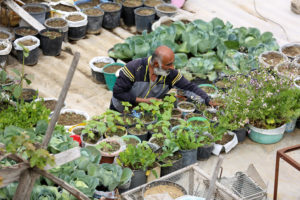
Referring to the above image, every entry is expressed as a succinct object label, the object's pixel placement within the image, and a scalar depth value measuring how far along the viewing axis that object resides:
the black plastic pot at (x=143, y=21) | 16.63
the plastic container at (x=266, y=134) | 11.14
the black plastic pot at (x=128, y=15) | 17.26
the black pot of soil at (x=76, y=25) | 15.77
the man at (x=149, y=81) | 10.06
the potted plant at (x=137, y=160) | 8.73
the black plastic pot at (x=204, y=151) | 10.38
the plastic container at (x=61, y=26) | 15.22
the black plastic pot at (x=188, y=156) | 9.72
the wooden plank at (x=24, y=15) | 14.93
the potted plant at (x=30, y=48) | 14.23
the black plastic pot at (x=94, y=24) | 16.32
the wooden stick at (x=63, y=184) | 5.68
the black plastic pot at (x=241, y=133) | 11.12
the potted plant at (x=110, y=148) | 9.22
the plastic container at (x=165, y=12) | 16.92
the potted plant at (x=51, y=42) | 14.77
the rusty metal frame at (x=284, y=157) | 7.77
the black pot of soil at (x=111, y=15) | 16.77
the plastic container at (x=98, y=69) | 13.86
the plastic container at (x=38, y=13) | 15.67
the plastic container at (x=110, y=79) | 13.40
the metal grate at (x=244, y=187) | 8.82
